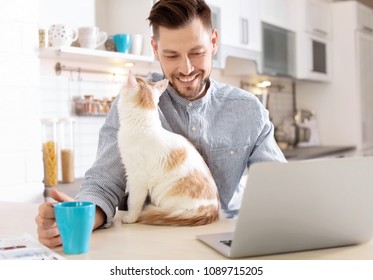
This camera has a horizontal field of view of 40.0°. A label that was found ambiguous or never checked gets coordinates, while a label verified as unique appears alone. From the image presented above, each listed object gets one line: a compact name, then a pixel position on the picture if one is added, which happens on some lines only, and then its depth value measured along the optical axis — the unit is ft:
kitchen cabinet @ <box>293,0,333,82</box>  13.66
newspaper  3.00
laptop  2.73
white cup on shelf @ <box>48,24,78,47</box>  7.58
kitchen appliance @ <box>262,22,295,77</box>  12.26
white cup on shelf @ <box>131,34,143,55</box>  8.81
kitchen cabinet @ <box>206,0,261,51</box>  10.67
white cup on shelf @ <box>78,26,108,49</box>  8.02
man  4.39
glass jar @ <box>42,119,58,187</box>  7.97
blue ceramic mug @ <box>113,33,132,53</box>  8.60
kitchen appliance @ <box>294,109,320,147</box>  14.92
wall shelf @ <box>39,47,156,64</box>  7.67
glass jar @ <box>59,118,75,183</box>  8.46
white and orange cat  3.84
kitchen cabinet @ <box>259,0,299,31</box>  12.22
